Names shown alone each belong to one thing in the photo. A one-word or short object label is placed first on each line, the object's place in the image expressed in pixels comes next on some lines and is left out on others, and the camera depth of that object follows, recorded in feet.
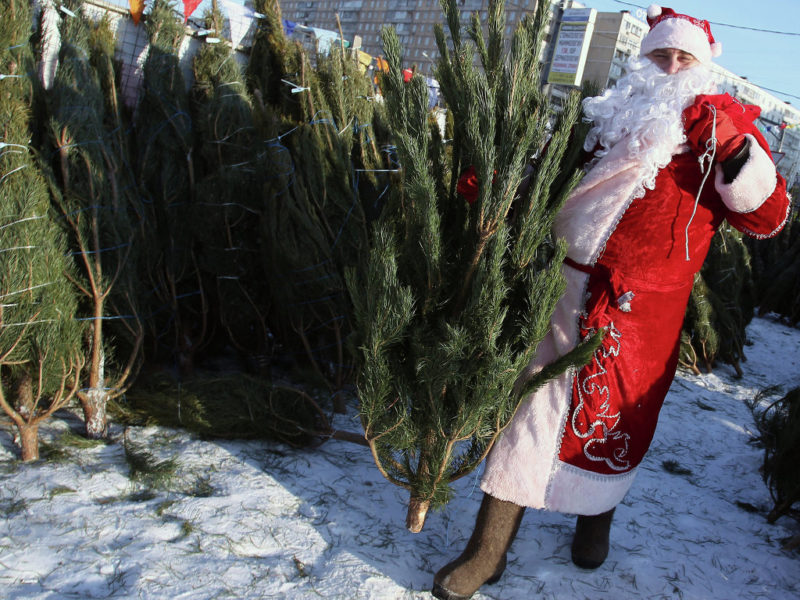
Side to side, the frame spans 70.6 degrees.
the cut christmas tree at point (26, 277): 7.54
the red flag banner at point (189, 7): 15.11
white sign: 120.67
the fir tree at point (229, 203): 11.10
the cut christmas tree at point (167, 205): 10.73
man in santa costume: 6.14
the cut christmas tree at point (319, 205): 10.76
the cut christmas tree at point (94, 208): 8.60
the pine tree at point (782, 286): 26.73
